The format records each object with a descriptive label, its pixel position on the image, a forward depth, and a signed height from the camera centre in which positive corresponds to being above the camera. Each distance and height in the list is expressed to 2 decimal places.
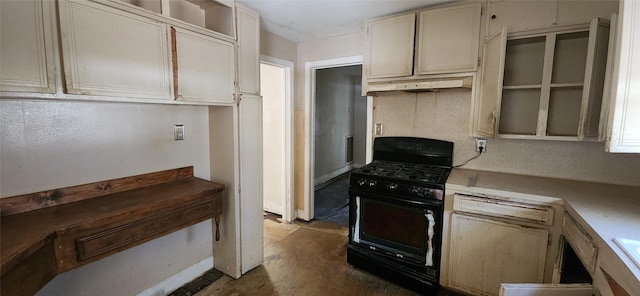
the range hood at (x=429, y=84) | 2.04 +0.33
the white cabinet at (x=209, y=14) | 1.96 +0.80
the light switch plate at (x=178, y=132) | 2.06 -0.08
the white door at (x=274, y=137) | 3.33 -0.18
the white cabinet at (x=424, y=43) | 2.07 +0.67
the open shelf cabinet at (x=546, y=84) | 1.66 +0.30
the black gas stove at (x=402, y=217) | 2.00 -0.71
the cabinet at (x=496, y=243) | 1.72 -0.78
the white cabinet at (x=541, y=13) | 1.77 +0.79
